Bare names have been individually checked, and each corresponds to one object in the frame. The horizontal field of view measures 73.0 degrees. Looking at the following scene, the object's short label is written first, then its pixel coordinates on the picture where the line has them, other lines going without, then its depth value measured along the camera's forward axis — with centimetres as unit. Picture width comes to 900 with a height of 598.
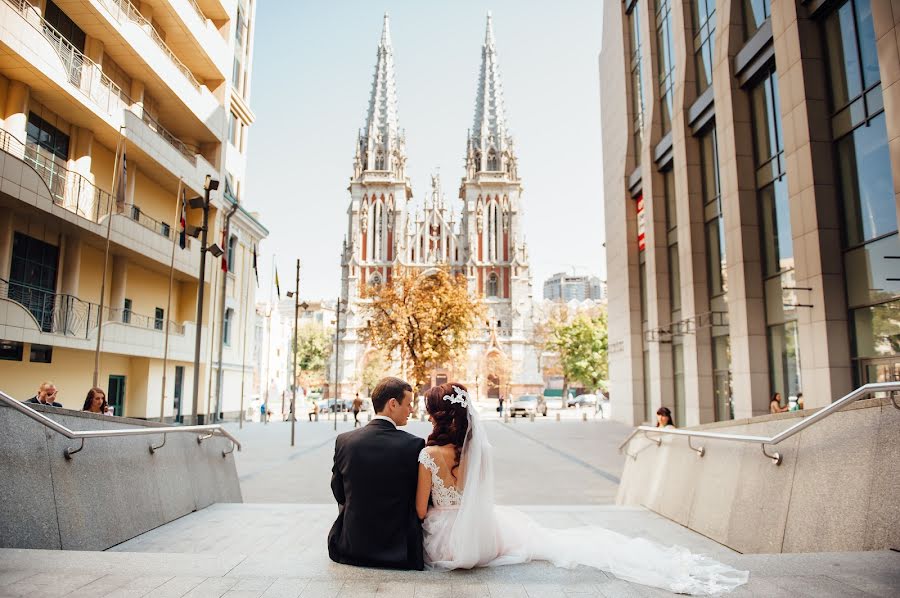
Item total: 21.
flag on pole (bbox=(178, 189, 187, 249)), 1919
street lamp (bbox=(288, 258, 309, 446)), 2496
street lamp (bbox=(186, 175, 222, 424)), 1512
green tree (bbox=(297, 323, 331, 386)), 9094
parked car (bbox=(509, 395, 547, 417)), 4496
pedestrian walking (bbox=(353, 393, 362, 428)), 3078
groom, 462
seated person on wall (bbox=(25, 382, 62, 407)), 1044
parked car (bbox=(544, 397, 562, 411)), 7717
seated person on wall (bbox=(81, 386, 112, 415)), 1076
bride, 471
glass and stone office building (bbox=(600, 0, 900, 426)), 1269
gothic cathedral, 8106
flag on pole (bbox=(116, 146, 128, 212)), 1826
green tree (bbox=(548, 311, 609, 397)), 6500
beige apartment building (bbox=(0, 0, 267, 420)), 1620
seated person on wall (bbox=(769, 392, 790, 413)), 1509
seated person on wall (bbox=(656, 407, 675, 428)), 1142
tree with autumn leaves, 4012
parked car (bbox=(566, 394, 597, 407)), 6925
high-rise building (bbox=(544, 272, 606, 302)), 16918
